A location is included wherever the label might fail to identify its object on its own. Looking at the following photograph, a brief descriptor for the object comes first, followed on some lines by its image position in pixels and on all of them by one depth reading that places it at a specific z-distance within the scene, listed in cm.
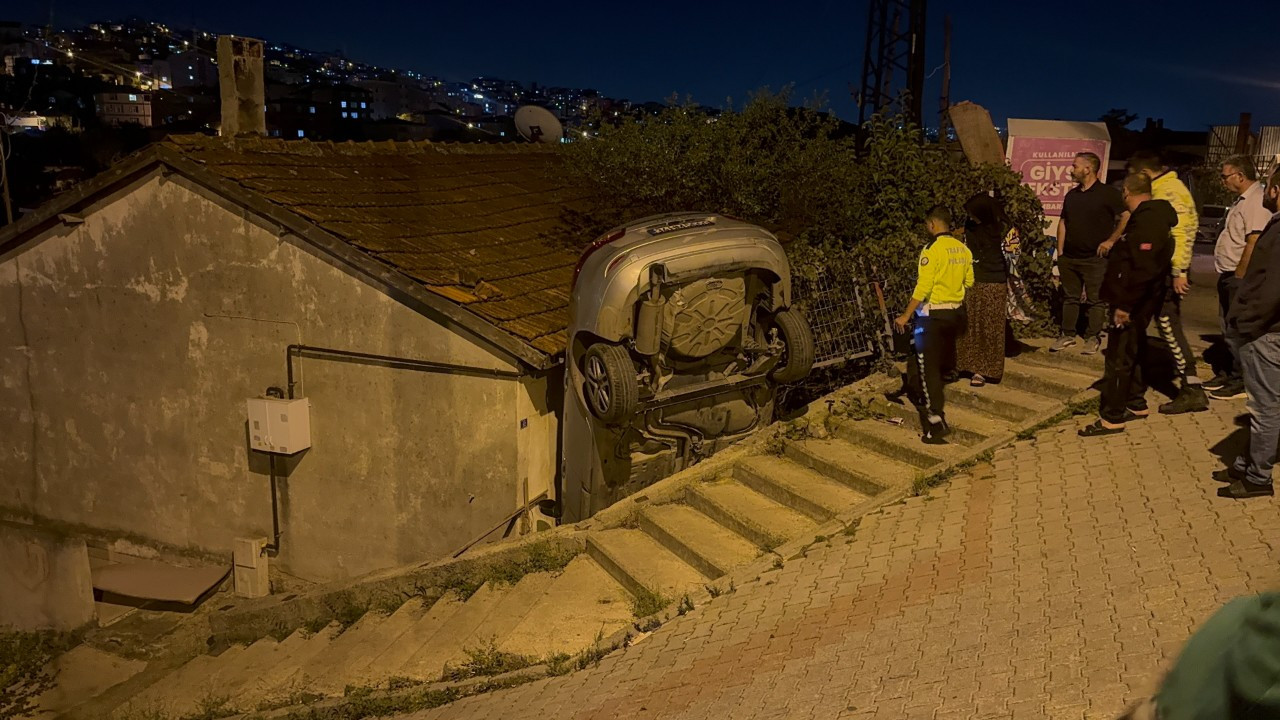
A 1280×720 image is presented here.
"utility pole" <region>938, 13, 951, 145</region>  1432
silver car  772
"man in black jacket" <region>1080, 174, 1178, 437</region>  691
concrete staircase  702
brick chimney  1173
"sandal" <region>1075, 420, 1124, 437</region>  759
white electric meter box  977
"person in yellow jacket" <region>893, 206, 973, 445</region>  790
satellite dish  1878
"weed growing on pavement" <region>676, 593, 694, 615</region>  663
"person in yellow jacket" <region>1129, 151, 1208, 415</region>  766
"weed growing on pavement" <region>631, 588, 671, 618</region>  675
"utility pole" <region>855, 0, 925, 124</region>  2447
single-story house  942
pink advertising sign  1041
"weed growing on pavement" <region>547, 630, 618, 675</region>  631
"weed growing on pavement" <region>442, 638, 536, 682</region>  654
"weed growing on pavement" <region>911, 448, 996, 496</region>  746
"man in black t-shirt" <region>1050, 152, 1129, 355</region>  893
